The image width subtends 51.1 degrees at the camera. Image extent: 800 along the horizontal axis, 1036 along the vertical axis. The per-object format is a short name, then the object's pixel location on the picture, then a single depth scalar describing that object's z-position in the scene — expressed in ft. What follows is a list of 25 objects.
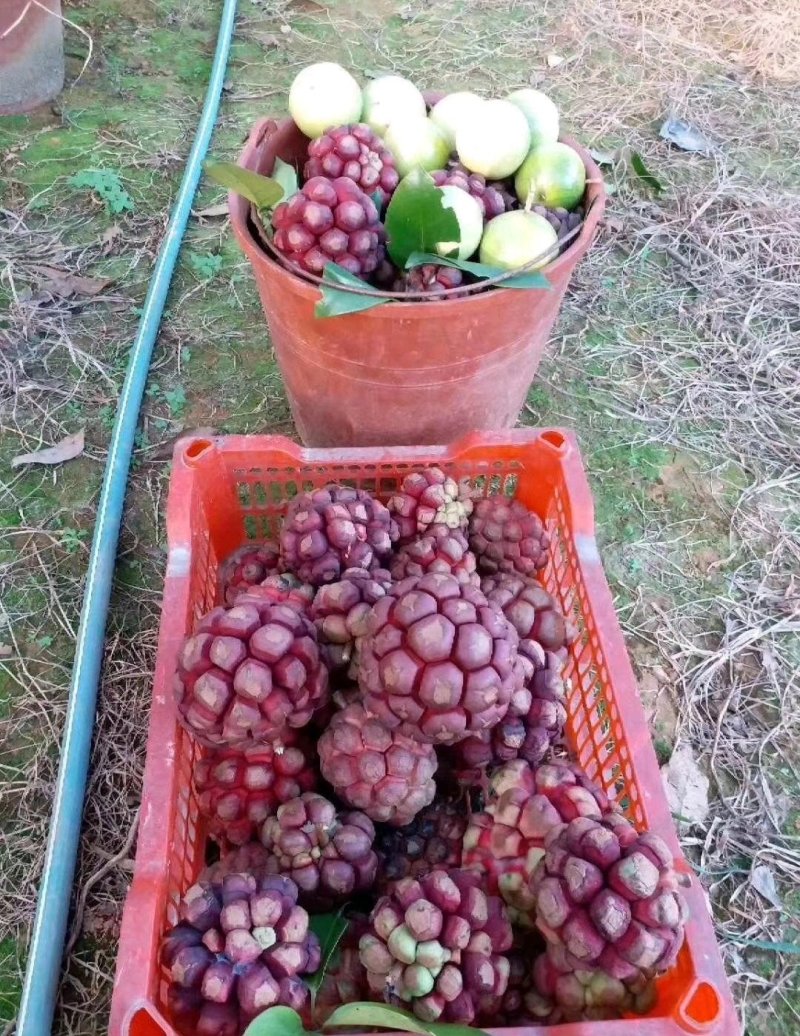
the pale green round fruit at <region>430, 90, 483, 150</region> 4.97
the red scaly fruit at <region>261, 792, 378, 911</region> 3.26
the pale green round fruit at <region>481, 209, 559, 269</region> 4.51
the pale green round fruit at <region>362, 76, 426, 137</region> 4.99
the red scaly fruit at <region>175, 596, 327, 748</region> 3.14
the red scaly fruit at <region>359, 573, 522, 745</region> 2.97
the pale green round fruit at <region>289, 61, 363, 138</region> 4.80
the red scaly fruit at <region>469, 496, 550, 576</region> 4.22
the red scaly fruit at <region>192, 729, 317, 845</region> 3.46
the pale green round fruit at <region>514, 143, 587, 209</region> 4.82
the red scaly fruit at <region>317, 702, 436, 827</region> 3.30
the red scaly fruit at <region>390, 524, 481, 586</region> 3.96
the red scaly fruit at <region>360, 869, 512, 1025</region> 2.82
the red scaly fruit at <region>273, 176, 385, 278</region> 4.21
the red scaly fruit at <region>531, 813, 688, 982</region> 2.68
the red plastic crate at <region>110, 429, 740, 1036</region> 2.80
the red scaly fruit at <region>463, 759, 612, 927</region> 3.14
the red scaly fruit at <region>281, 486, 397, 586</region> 3.92
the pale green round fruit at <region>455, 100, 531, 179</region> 4.78
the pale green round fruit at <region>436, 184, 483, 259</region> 4.40
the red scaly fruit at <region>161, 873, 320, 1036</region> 2.75
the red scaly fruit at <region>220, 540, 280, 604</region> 4.15
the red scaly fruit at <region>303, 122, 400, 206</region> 4.46
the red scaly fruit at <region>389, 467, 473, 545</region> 4.16
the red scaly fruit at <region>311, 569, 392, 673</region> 3.63
